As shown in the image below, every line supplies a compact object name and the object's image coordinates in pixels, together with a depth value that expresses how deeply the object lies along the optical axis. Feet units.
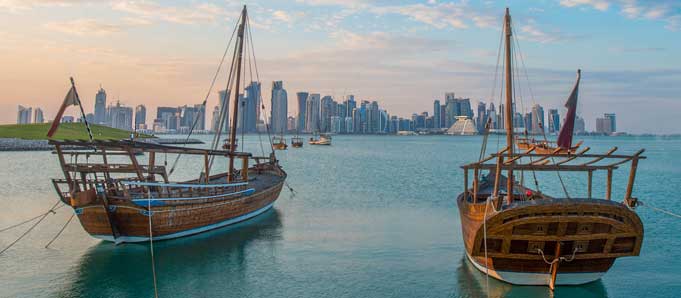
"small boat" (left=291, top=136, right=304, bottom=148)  436.27
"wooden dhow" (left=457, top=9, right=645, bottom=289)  44.27
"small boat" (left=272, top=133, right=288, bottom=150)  382.20
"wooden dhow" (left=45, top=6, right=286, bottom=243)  61.31
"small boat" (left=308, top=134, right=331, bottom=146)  515.50
